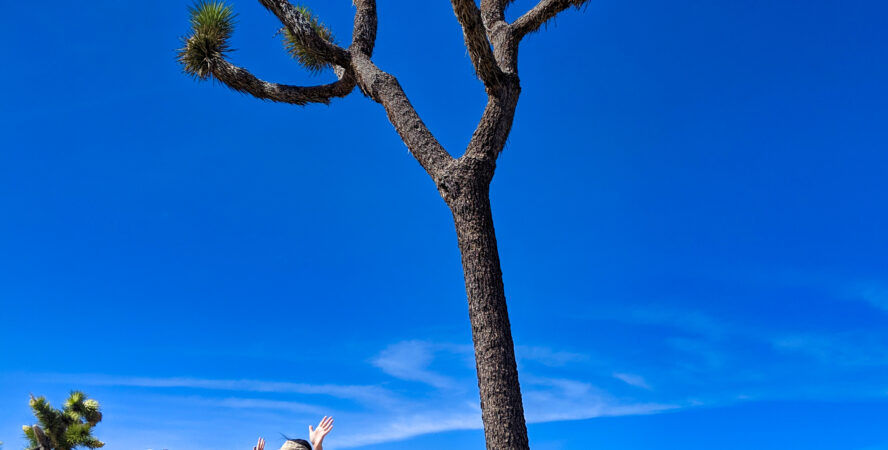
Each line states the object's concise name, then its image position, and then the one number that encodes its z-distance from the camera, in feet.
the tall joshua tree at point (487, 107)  18.47
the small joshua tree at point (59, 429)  66.90
